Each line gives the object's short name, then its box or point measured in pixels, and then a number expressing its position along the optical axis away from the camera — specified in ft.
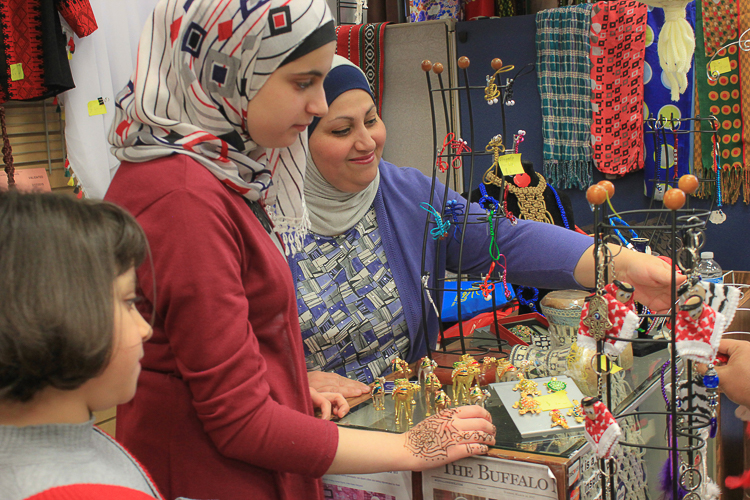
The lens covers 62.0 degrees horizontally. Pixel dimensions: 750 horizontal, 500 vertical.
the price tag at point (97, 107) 7.35
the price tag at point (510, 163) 4.19
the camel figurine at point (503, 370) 3.93
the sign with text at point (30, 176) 7.23
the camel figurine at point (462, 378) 3.67
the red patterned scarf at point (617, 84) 8.46
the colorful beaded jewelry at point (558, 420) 3.18
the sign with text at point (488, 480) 2.89
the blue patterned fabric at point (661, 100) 8.39
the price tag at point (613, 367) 3.84
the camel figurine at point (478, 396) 3.49
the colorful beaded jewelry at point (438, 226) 4.22
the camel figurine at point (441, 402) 3.55
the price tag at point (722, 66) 8.00
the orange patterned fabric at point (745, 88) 7.80
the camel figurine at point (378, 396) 3.68
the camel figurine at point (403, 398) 3.51
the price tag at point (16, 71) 6.59
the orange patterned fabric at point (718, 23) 7.91
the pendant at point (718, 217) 8.21
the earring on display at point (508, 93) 3.94
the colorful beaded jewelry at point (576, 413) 3.22
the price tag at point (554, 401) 3.37
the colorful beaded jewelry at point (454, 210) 4.36
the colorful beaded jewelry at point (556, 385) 3.58
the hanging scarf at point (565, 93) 8.89
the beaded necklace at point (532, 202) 7.44
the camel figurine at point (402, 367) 3.96
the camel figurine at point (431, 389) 3.64
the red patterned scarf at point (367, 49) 9.79
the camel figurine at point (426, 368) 3.73
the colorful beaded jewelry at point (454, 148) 4.11
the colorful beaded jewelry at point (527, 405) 3.34
